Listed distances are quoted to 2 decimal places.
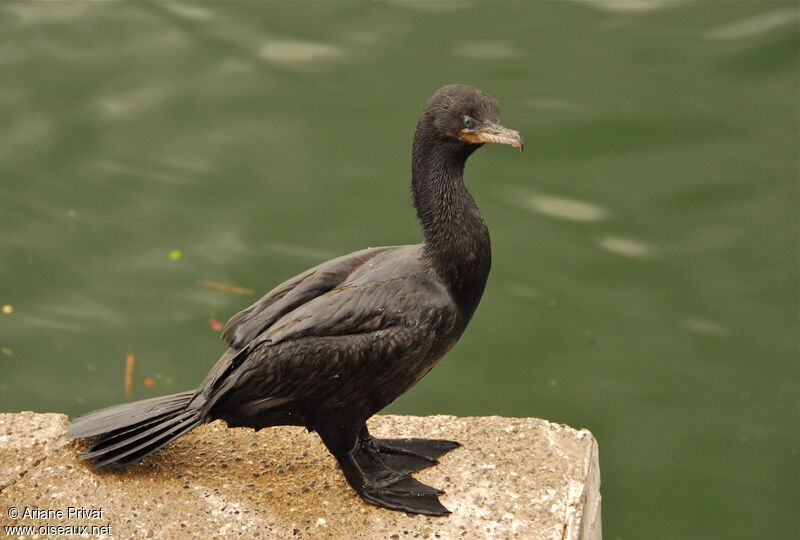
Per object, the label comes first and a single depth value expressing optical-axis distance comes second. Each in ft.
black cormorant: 23.56
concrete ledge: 24.63
